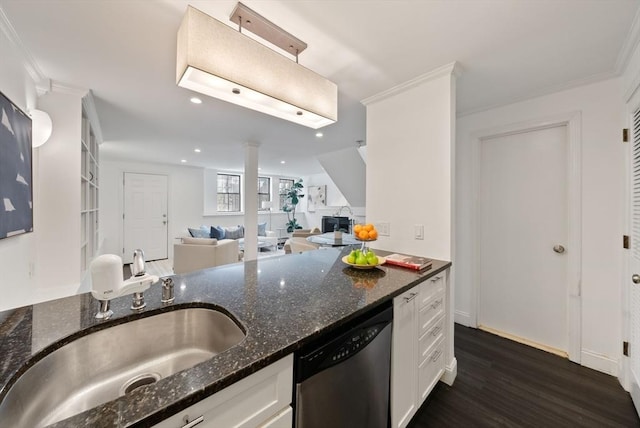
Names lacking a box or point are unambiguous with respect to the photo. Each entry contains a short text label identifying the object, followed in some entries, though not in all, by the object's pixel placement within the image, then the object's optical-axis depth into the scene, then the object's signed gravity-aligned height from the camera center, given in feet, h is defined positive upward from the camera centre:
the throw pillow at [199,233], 20.71 -1.69
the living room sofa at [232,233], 21.02 -1.82
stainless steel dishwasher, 2.80 -2.12
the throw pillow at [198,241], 13.56 -1.55
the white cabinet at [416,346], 4.28 -2.58
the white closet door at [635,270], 5.24 -1.22
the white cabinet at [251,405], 2.01 -1.73
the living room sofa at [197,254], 13.43 -2.24
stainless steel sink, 2.34 -1.76
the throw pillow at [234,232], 22.45 -1.77
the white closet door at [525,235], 7.45 -0.69
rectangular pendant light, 3.61 +2.30
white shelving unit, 8.84 +0.80
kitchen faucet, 2.85 -0.86
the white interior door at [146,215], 19.35 -0.20
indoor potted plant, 27.63 +1.29
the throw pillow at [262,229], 24.29 -1.59
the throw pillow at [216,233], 21.33 -1.73
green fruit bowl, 5.31 -1.12
